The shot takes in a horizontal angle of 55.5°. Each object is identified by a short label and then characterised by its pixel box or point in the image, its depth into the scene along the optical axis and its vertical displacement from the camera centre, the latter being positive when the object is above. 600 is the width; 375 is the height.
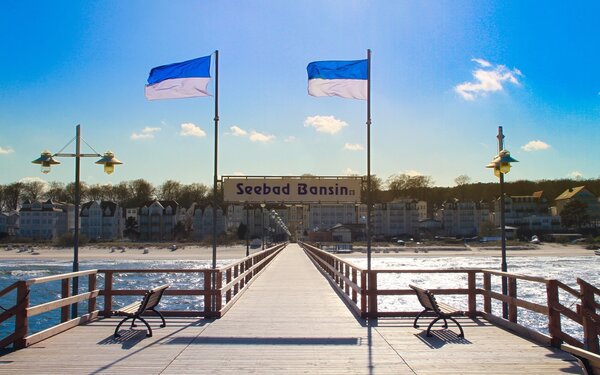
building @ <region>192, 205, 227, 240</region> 134.12 +0.17
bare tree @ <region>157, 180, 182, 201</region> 151.62 +8.52
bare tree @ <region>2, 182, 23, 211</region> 134.75 +6.96
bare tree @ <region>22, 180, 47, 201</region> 136.50 +8.00
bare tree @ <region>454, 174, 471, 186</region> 187.00 +13.71
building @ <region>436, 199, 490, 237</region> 149.88 +1.02
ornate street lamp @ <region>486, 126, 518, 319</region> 11.39 +1.12
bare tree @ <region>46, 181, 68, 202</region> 142.50 +7.80
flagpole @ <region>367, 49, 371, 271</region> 12.10 +1.69
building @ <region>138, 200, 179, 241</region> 130.88 +0.22
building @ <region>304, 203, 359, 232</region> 156.38 +1.76
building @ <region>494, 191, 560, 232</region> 141.62 +2.35
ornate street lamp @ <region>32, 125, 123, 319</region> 12.69 +1.39
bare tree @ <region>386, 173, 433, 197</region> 180.62 +12.42
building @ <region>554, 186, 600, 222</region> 146.00 +5.80
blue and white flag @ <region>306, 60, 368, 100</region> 13.15 +3.33
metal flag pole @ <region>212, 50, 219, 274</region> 12.86 +2.32
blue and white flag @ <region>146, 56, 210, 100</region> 13.28 +3.33
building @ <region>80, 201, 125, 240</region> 131.75 +0.72
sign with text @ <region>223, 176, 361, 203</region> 15.98 +0.94
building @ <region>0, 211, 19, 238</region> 130.39 +0.09
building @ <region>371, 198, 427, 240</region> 148.75 +0.82
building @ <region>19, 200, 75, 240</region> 125.88 +0.73
